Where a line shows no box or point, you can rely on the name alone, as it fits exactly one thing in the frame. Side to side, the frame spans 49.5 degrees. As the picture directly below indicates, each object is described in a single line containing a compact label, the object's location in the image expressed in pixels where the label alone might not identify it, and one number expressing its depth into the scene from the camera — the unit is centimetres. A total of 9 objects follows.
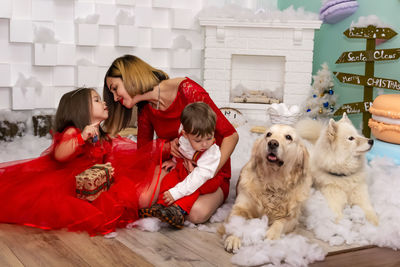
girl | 193
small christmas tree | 423
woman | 212
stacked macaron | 276
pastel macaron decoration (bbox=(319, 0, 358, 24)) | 400
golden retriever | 184
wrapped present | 196
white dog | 215
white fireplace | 436
